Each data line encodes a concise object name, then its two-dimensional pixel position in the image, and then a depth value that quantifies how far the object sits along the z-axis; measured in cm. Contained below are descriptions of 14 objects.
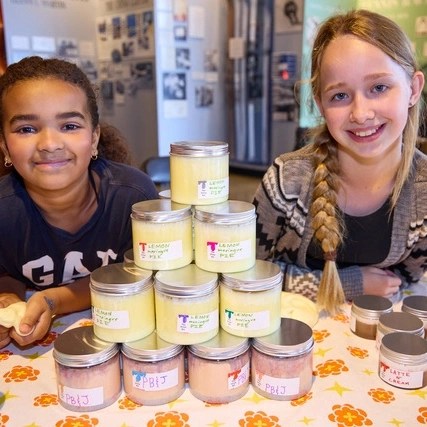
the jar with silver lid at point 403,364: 72
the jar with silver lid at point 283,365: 70
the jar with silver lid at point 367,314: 86
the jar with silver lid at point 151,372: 69
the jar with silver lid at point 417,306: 88
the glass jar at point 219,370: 69
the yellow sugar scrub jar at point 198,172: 77
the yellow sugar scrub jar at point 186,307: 69
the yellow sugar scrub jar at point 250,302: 71
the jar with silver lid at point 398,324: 81
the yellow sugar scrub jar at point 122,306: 70
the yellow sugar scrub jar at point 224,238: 73
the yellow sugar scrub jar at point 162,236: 73
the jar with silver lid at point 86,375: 68
